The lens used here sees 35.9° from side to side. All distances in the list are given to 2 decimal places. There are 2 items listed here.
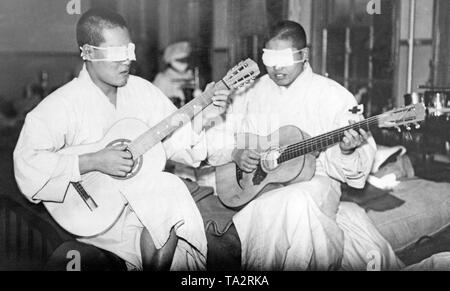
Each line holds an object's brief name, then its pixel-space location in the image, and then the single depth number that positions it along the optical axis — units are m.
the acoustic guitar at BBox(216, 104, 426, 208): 3.02
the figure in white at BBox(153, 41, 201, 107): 3.10
